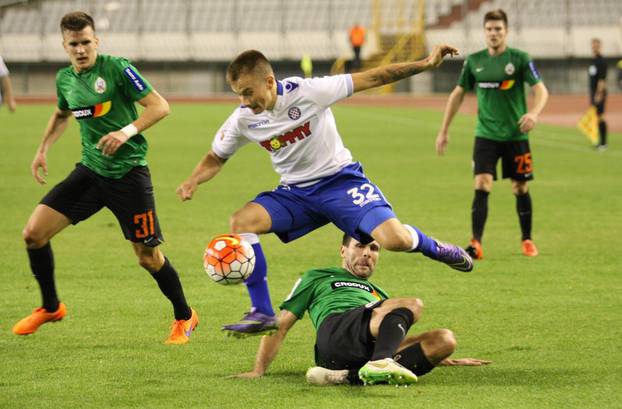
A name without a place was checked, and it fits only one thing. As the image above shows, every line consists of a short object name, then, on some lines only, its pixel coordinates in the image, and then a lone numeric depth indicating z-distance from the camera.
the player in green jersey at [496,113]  24.50
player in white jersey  14.79
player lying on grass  13.11
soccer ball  13.80
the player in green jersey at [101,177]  16.22
